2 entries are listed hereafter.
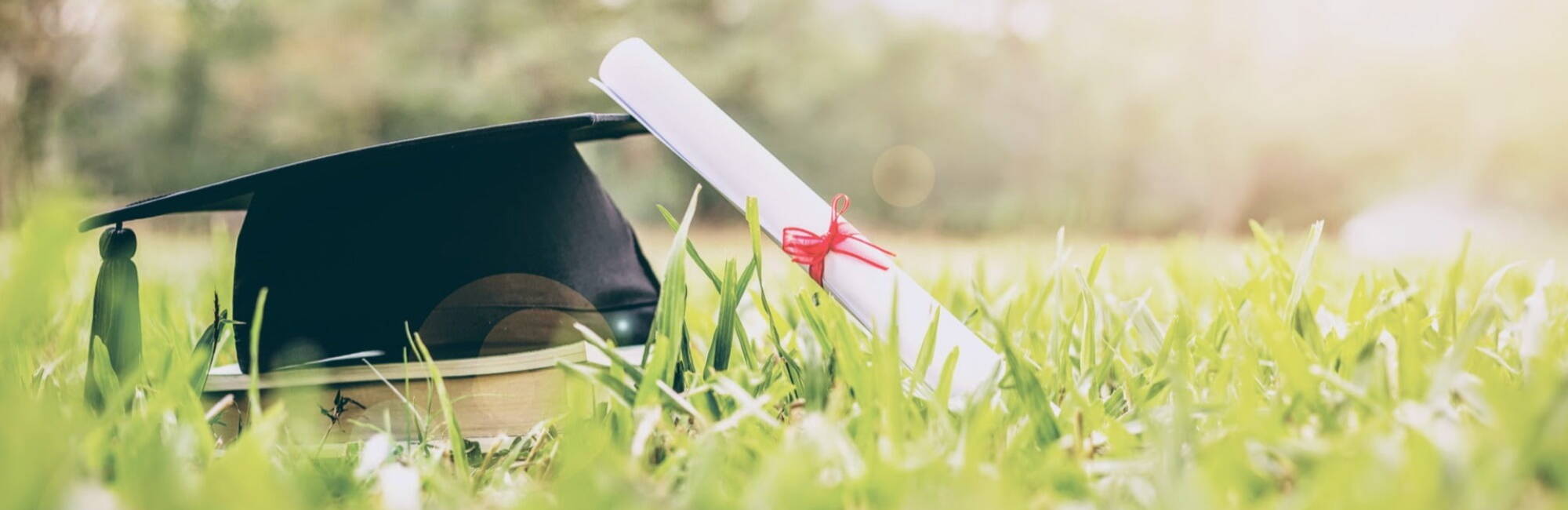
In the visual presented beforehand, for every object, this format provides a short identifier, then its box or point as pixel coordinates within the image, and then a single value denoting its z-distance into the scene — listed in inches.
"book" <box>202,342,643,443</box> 38.2
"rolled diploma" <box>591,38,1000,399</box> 38.1
